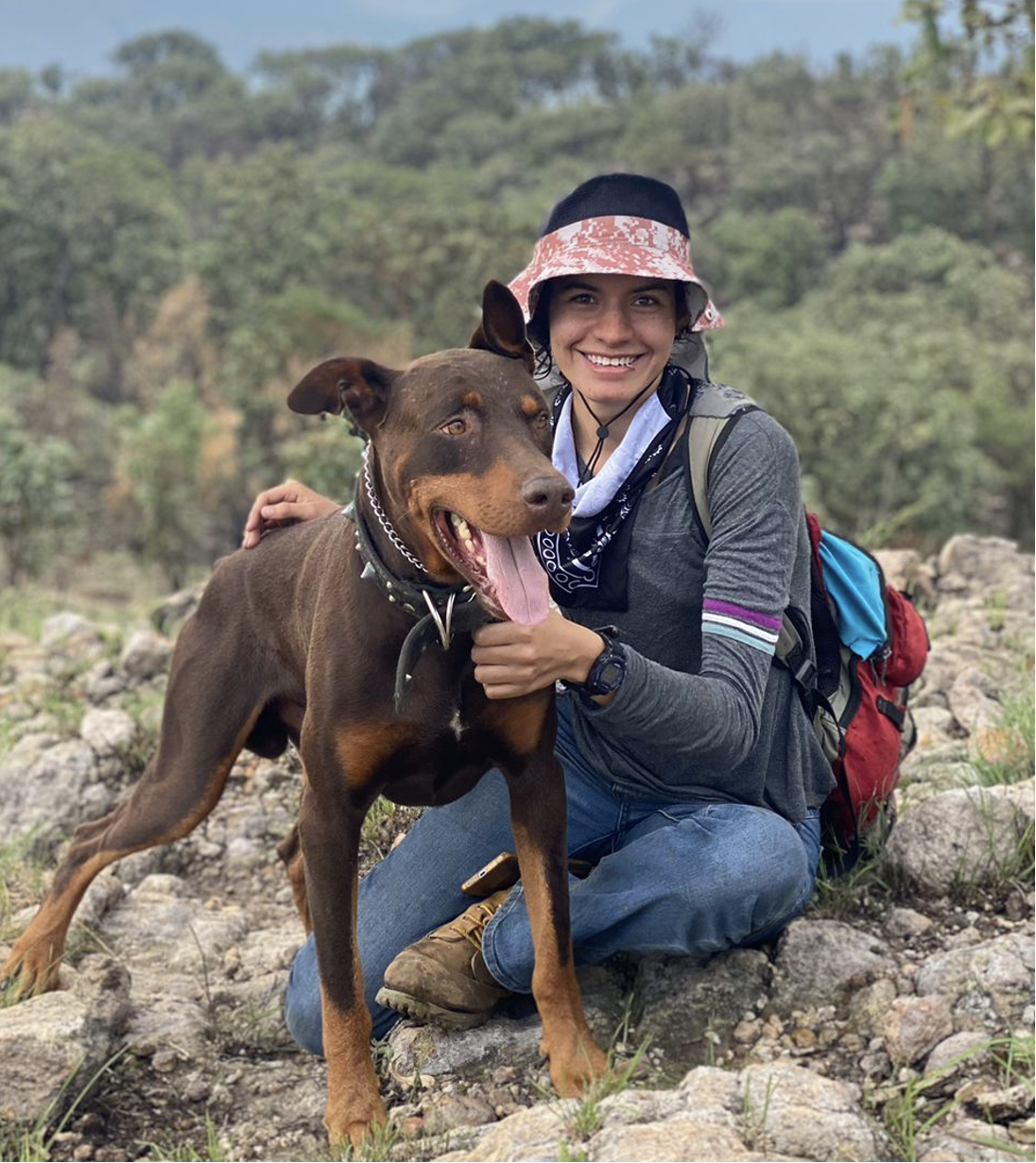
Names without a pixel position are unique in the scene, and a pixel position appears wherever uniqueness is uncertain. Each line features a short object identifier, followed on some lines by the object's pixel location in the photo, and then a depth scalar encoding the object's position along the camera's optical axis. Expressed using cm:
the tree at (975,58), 686
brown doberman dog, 292
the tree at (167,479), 3212
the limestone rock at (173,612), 777
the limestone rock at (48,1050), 346
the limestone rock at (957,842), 388
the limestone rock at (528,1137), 277
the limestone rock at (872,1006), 341
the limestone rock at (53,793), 536
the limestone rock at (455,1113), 328
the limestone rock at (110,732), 585
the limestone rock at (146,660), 682
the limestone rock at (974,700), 522
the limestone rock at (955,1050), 302
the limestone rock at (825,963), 356
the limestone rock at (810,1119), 272
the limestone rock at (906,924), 376
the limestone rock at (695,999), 346
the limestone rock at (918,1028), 318
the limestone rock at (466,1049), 356
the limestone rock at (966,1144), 269
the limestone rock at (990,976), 323
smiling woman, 338
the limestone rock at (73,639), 752
